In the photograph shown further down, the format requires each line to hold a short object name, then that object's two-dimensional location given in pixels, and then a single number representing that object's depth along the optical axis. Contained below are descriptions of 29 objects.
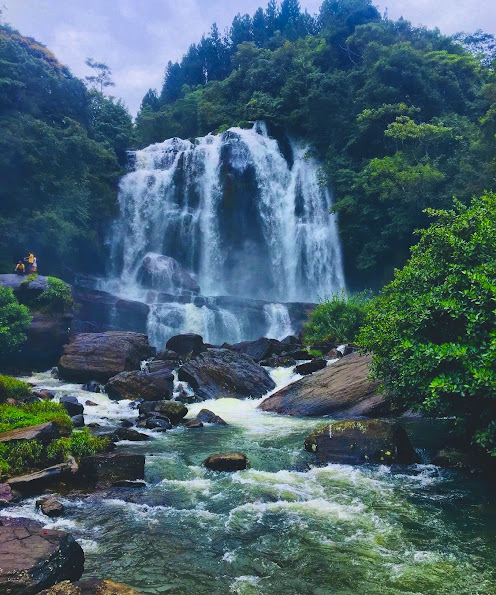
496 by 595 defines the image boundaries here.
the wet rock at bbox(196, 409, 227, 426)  14.07
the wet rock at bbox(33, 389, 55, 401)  15.43
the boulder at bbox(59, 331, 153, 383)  19.50
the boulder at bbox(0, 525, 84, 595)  4.61
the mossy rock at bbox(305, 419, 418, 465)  9.75
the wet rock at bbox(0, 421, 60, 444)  8.98
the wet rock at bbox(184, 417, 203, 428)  13.48
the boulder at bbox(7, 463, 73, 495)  7.88
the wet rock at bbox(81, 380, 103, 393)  18.12
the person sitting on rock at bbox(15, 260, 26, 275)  23.84
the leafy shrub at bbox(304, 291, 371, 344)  23.56
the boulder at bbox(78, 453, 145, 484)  8.53
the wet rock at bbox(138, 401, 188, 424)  14.05
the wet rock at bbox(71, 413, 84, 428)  12.81
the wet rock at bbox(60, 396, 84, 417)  13.86
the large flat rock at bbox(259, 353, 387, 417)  14.44
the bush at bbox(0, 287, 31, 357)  19.50
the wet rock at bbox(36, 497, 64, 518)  7.12
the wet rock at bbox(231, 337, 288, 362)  21.78
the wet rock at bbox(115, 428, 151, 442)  11.77
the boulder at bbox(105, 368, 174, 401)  17.08
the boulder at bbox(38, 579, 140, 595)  4.43
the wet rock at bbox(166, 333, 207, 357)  21.80
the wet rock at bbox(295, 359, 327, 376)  18.75
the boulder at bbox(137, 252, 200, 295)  33.09
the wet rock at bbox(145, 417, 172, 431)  13.09
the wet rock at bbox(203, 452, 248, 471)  9.52
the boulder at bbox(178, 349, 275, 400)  17.55
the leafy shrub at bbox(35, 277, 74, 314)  22.33
